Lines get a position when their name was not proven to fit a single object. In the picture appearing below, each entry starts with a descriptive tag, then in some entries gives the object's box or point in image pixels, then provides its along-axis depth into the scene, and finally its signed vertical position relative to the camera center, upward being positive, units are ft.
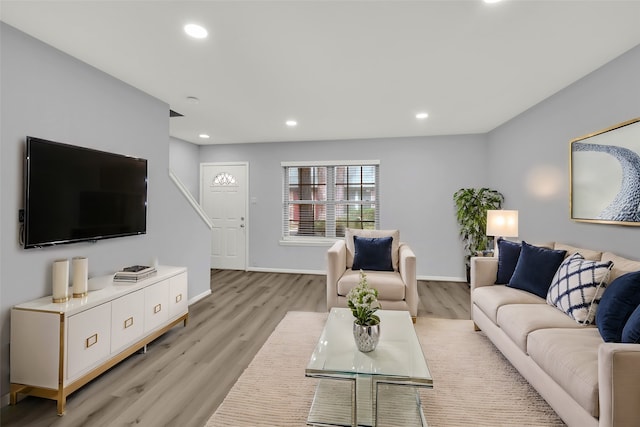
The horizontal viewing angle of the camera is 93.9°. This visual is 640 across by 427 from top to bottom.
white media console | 6.10 -2.70
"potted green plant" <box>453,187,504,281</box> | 14.73 +0.29
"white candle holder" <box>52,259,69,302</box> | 6.70 -1.46
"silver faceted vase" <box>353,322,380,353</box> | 5.89 -2.37
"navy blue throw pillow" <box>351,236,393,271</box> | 11.71 -1.48
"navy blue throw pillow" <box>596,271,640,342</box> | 5.43 -1.65
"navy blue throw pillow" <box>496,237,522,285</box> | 9.31 -1.33
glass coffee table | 5.17 -2.73
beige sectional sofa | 4.18 -2.46
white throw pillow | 6.43 -1.56
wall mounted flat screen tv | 6.65 +0.58
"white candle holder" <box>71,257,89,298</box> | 7.10 -1.47
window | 17.38 +1.14
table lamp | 11.19 -0.23
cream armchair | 10.20 -2.24
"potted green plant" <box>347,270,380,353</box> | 5.91 -2.06
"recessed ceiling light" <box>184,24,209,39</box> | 6.48 +4.13
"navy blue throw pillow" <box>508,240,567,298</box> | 8.04 -1.41
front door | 18.60 +0.56
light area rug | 5.78 -3.83
